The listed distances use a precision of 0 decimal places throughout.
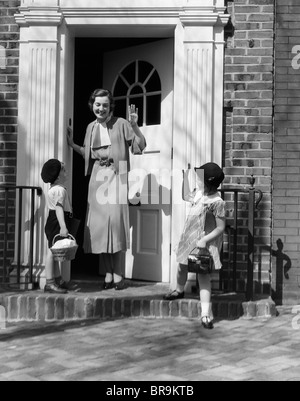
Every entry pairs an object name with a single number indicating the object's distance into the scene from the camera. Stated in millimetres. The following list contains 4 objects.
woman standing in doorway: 5844
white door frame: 5895
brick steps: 5359
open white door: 6426
